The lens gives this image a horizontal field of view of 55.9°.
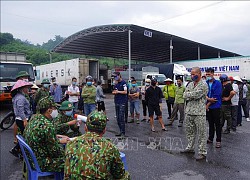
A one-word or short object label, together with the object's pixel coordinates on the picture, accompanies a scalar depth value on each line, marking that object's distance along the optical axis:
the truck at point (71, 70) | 19.58
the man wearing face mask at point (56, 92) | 10.13
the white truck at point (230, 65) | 22.55
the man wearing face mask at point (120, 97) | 6.50
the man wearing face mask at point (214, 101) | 5.29
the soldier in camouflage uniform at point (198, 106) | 4.70
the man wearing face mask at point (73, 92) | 9.39
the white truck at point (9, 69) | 12.14
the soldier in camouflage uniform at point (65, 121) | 3.92
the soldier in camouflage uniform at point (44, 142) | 2.85
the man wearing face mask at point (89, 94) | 7.60
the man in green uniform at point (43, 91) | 7.25
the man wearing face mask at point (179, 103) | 8.17
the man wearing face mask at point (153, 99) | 7.15
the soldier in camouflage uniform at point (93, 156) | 1.92
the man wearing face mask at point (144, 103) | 9.55
